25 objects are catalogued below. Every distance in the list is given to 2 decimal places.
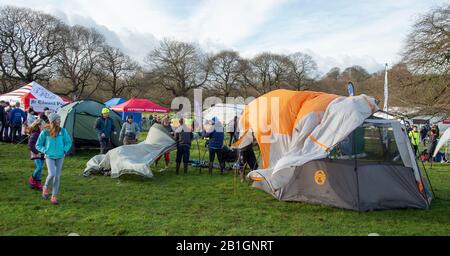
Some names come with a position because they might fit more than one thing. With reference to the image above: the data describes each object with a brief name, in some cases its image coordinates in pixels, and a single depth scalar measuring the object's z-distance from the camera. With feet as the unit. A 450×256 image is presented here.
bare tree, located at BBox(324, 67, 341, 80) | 249.53
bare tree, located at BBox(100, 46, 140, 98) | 172.45
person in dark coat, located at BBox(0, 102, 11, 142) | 53.72
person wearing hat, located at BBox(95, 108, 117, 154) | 43.14
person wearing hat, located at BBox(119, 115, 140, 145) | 42.88
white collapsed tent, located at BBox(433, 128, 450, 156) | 38.53
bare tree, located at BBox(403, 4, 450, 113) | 76.59
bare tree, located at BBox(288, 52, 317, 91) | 204.13
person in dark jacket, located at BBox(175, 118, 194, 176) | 37.91
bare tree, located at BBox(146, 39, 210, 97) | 188.87
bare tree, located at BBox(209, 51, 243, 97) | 198.08
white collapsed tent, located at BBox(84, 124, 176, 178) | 33.04
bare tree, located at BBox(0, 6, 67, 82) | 140.26
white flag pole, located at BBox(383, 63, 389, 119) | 77.93
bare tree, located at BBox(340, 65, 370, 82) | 232.73
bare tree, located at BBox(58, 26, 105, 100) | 156.97
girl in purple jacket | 27.27
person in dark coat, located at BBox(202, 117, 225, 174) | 38.51
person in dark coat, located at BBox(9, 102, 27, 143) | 52.90
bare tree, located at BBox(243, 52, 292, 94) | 201.98
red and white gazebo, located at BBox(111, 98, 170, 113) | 92.27
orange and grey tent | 24.09
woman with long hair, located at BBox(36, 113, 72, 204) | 23.90
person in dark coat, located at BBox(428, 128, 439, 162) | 56.66
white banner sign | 66.82
